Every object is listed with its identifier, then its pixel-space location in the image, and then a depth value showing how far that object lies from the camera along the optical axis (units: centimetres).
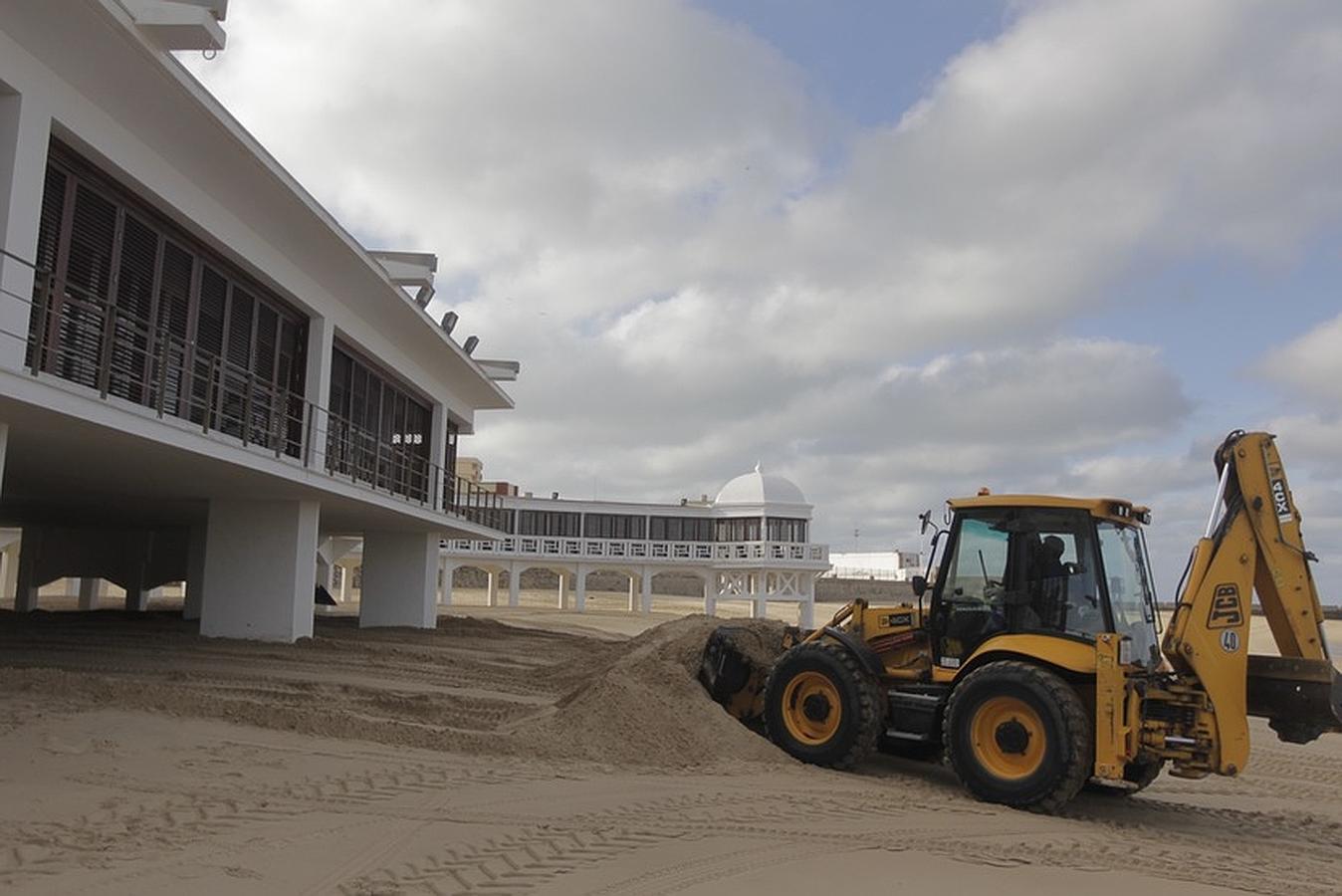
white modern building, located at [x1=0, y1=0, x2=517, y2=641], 1031
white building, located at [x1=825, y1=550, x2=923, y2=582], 9394
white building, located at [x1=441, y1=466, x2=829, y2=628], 4750
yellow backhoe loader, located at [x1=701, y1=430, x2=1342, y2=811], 873
